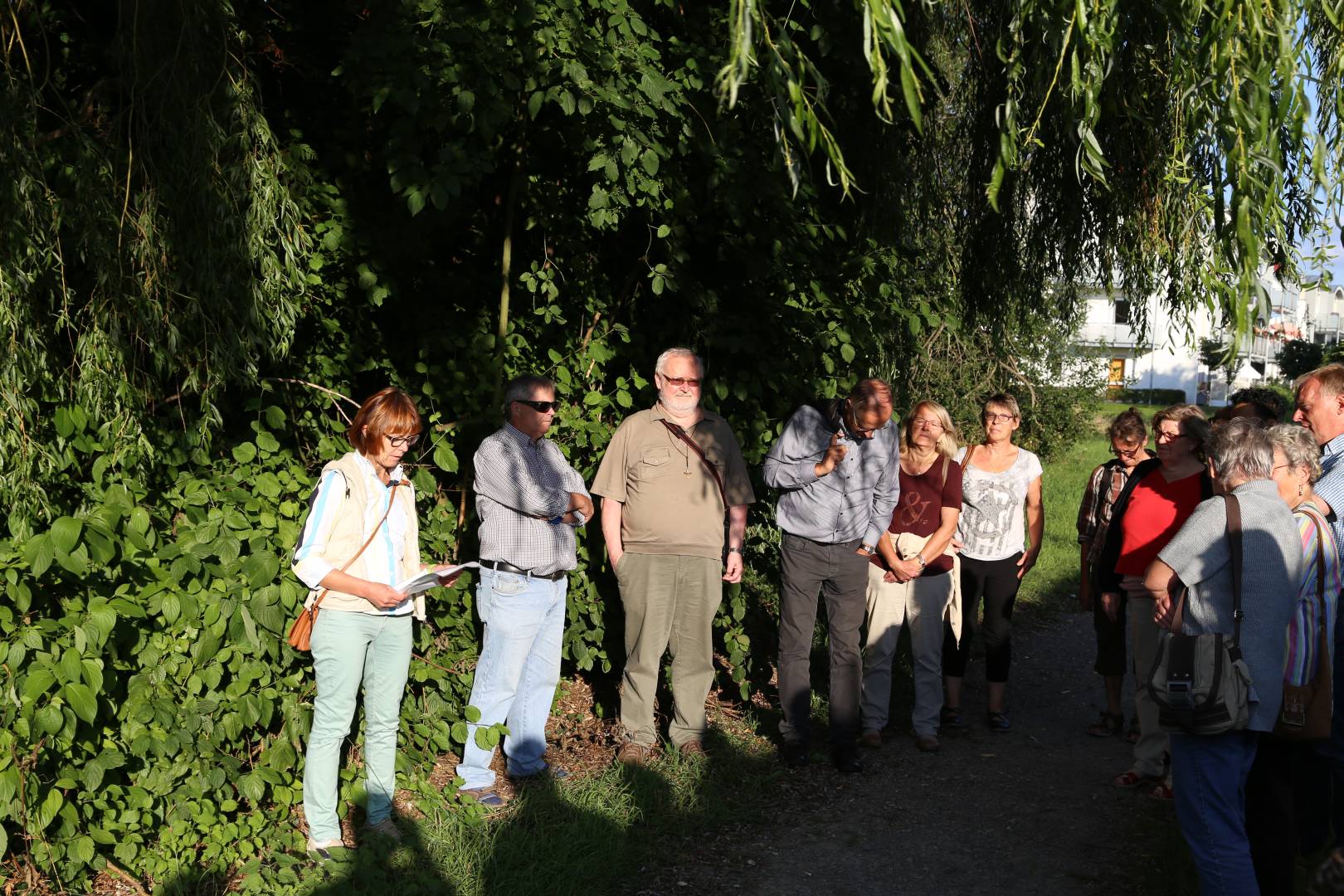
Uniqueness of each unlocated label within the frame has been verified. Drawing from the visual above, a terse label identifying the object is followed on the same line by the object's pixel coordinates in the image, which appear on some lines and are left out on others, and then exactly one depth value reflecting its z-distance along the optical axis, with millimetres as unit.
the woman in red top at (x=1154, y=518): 5844
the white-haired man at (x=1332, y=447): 4645
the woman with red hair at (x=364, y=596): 4531
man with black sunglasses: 5367
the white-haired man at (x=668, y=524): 5809
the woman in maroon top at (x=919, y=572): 6531
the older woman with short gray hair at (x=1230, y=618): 3795
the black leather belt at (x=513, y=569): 5406
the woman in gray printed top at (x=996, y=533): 6844
